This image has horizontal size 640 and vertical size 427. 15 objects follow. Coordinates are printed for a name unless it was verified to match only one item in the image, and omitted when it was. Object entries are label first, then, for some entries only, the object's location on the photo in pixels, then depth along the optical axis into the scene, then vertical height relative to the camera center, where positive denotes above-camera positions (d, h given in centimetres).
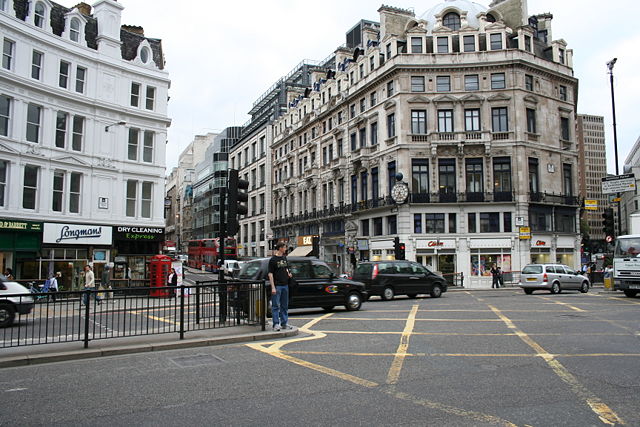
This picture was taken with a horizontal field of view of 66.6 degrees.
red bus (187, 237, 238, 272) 5303 +41
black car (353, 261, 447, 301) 2186 -108
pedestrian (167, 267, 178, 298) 2442 -108
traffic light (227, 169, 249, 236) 1248 +138
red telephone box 2675 -74
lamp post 2649 +844
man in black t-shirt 1081 -63
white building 2395 +640
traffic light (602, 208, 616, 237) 2417 +156
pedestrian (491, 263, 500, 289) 3466 -150
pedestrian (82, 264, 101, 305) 2159 -93
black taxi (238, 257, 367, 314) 1539 -98
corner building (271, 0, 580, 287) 3919 +940
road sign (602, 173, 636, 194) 2409 +356
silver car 2592 -131
